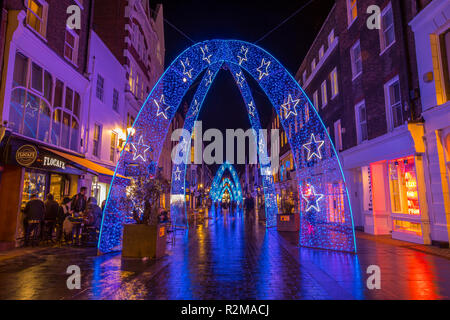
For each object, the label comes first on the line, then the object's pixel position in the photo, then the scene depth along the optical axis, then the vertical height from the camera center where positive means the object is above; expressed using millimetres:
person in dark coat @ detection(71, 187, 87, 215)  11562 -36
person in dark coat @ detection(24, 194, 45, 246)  10242 -385
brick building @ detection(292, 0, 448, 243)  11281 +4057
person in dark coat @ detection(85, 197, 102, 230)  11203 -497
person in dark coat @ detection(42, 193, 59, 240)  10992 -406
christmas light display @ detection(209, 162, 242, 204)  52531 +4633
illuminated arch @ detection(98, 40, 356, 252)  9289 +1929
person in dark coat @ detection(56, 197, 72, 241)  11732 -686
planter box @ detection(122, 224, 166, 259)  8406 -1135
